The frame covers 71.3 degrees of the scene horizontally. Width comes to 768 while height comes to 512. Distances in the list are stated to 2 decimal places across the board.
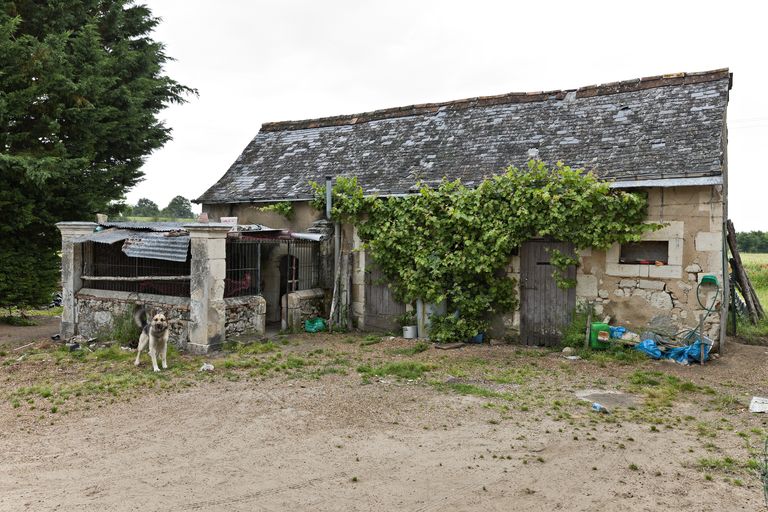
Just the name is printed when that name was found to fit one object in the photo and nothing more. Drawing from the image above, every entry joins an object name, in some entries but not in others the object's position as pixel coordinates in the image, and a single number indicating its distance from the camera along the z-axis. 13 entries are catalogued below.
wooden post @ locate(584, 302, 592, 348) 9.77
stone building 9.27
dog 8.43
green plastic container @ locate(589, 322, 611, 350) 9.64
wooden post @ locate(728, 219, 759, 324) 11.09
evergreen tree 13.02
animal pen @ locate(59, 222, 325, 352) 9.91
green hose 9.02
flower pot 11.40
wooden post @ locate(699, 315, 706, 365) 8.84
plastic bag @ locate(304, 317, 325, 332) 12.04
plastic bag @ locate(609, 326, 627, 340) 9.66
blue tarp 8.91
